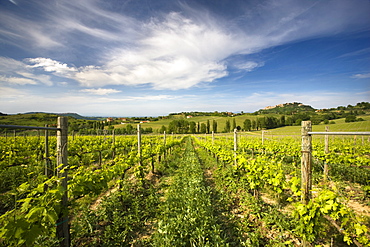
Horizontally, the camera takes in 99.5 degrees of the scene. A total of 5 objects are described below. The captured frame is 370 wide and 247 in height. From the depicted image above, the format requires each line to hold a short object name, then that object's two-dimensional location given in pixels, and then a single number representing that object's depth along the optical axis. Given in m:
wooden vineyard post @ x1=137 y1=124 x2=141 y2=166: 7.61
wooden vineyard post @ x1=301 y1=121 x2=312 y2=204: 2.99
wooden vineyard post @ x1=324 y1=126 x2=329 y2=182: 7.42
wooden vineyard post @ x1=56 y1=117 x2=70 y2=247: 2.74
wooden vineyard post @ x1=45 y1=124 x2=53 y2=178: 4.52
